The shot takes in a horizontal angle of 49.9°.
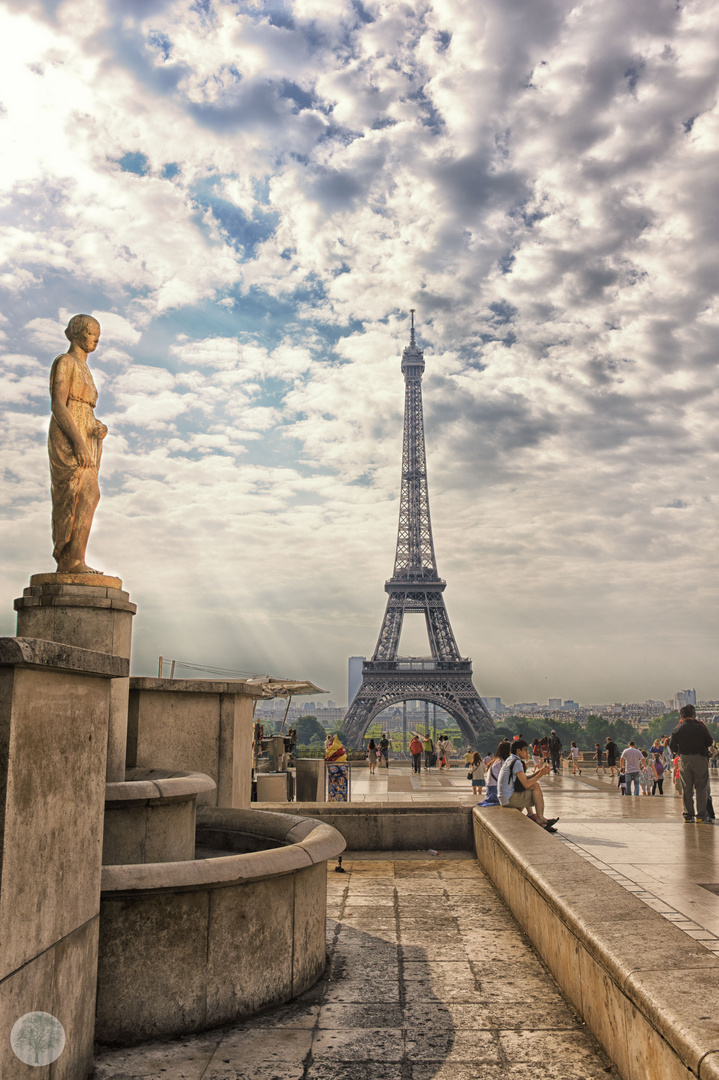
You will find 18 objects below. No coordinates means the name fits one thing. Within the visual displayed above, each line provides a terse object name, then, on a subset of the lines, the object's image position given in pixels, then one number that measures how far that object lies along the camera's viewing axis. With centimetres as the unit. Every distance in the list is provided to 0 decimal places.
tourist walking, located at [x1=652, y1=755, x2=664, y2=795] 1650
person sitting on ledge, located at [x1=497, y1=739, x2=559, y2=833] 845
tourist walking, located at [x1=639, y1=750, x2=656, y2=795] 1963
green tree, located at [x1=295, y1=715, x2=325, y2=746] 13625
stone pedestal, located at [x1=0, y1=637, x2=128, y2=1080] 268
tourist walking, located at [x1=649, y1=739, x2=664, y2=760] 1819
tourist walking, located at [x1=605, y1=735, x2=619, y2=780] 2145
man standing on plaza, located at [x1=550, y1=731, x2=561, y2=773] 2447
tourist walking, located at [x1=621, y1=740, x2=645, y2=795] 1588
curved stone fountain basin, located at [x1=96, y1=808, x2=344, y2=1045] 373
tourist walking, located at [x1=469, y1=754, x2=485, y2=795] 1614
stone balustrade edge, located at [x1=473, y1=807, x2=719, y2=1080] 271
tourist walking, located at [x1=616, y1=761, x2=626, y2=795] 1641
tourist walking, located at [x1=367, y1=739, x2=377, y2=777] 2581
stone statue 581
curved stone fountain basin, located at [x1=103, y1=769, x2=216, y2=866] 465
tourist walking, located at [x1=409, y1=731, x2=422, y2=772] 2497
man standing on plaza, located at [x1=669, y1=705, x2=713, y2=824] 1077
